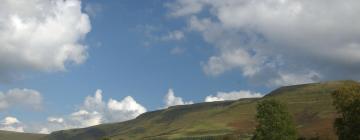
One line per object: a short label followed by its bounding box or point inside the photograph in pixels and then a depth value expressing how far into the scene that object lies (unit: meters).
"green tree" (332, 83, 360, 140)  115.12
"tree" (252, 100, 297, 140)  144.12
